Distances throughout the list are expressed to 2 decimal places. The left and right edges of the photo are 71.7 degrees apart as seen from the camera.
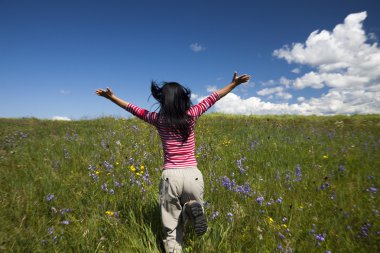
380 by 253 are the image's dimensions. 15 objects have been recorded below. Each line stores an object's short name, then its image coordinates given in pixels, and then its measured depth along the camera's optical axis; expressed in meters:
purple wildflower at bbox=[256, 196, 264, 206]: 3.54
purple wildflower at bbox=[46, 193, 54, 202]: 3.73
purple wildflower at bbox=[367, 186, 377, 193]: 3.65
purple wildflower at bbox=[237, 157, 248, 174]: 4.84
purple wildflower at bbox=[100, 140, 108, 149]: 6.54
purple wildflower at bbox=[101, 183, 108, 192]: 3.88
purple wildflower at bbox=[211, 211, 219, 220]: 3.19
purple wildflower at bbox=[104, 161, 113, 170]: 4.67
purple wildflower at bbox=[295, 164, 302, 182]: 4.46
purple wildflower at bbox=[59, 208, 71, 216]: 3.45
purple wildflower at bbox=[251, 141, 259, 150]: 6.62
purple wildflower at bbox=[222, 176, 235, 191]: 3.97
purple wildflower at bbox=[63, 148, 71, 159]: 5.81
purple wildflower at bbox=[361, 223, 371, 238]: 2.79
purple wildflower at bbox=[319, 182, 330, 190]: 4.03
